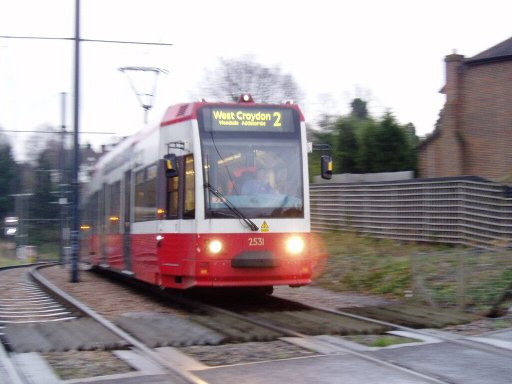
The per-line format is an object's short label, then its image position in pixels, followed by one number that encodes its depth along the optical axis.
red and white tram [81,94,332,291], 12.20
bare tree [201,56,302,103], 49.31
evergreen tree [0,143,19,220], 58.22
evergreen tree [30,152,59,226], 58.56
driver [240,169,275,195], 12.44
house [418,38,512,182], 31.81
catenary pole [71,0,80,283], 19.86
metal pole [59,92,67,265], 31.08
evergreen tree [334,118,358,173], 32.09
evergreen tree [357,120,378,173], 30.77
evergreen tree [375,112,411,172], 30.78
